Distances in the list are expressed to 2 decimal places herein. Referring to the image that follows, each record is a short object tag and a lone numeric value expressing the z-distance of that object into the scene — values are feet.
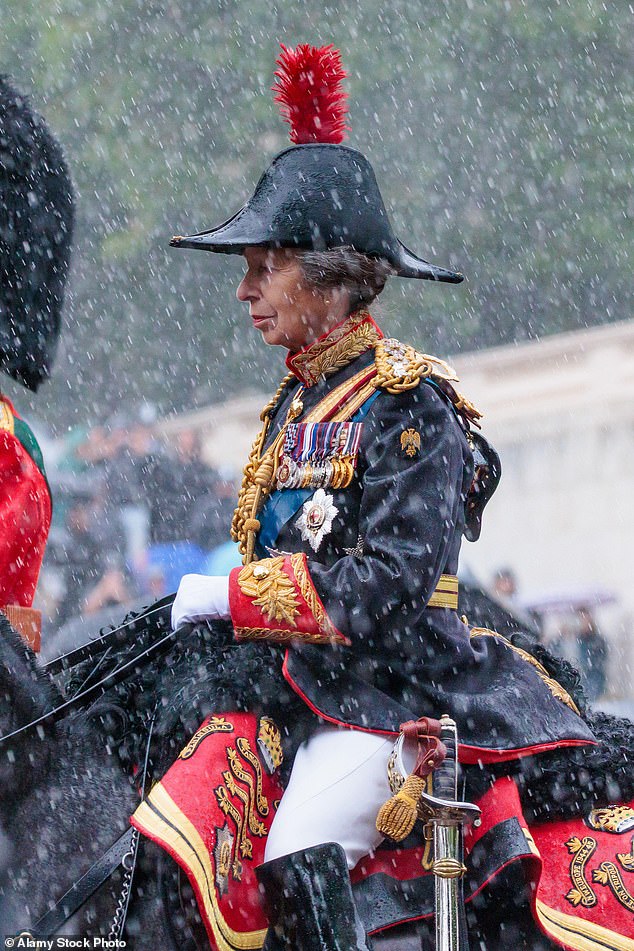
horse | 23.91
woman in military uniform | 24.54
